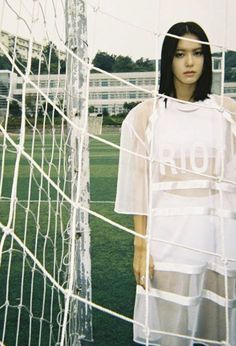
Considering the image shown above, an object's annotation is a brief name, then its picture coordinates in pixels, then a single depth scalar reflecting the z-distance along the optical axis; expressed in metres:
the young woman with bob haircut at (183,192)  0.90
